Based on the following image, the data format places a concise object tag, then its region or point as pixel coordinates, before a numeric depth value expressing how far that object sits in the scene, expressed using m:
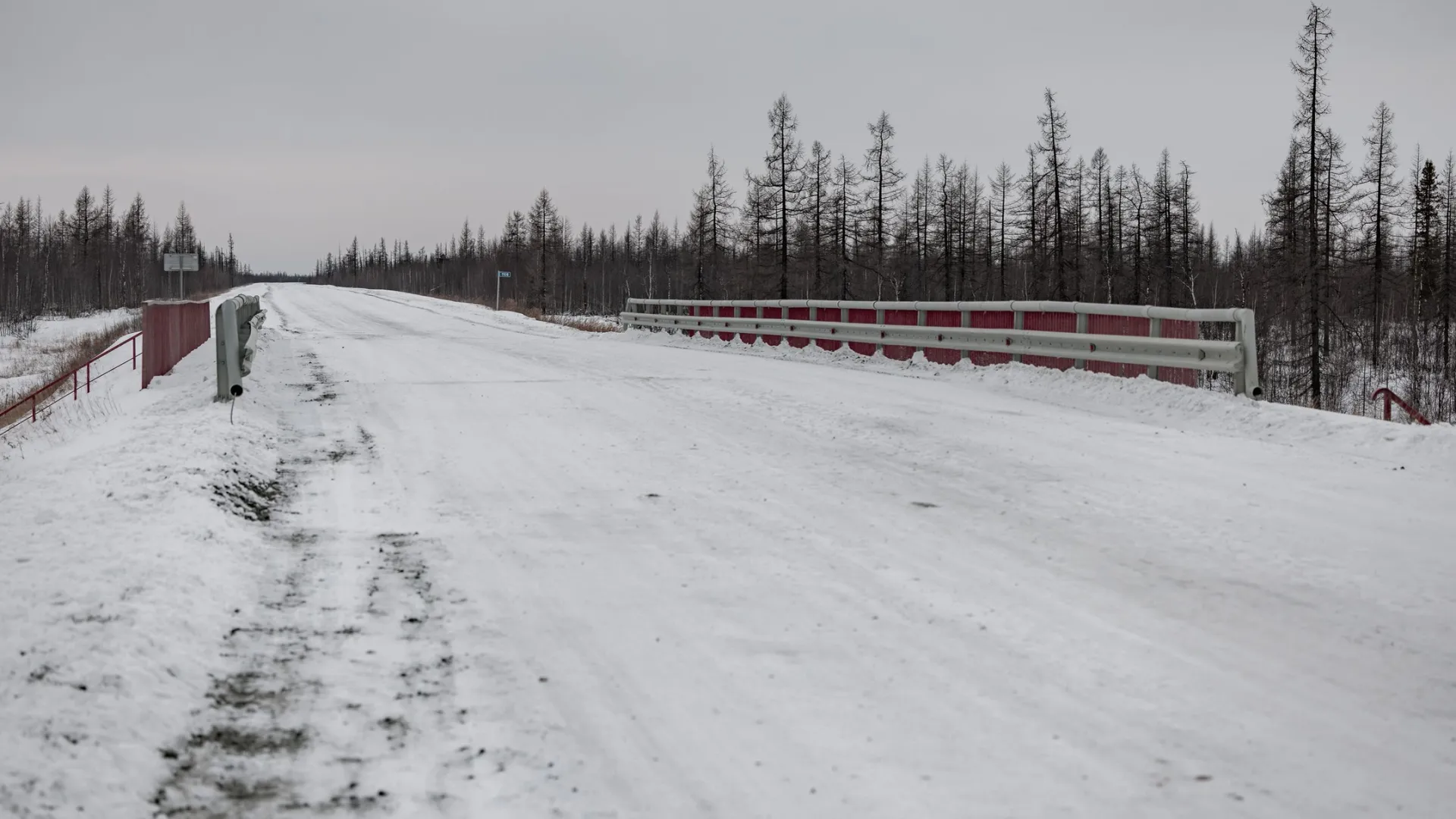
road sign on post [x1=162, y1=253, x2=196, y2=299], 34.69
